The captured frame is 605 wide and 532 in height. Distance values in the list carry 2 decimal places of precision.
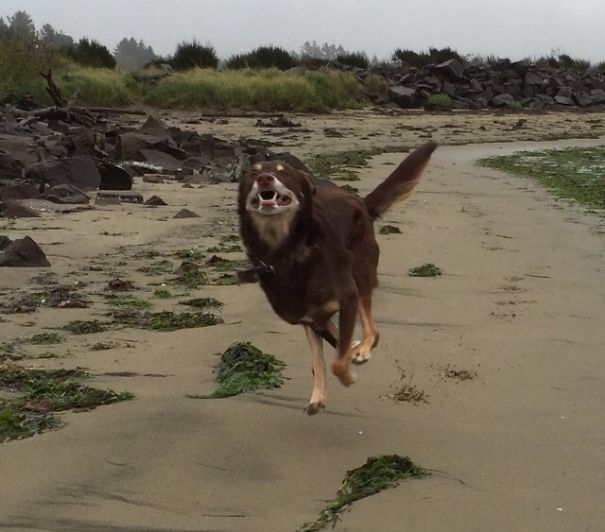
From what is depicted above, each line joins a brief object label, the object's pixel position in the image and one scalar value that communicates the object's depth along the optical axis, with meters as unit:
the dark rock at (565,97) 45.62
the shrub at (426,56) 51.25
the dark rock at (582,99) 46.06
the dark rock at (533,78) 47.31
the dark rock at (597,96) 47.06
